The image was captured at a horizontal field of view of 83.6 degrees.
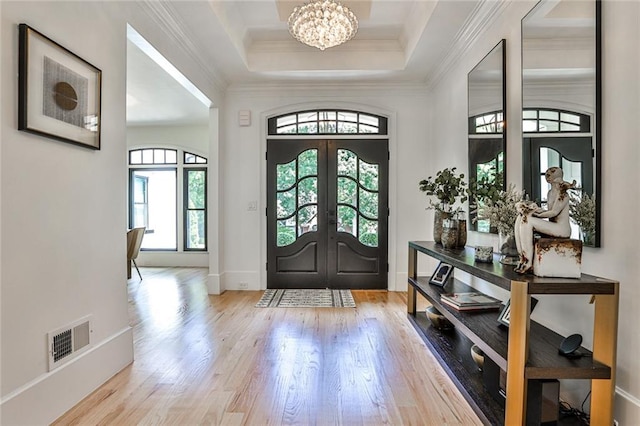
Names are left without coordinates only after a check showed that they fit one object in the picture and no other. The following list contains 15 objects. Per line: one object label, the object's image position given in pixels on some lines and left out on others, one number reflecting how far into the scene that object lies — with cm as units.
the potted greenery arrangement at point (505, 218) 200
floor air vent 182
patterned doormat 400
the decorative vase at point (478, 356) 209
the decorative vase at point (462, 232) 276
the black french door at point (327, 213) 470
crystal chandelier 299
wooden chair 514
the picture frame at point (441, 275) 299
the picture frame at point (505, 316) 201
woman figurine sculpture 163
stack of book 233
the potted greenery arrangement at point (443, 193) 279
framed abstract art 165
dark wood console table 147
